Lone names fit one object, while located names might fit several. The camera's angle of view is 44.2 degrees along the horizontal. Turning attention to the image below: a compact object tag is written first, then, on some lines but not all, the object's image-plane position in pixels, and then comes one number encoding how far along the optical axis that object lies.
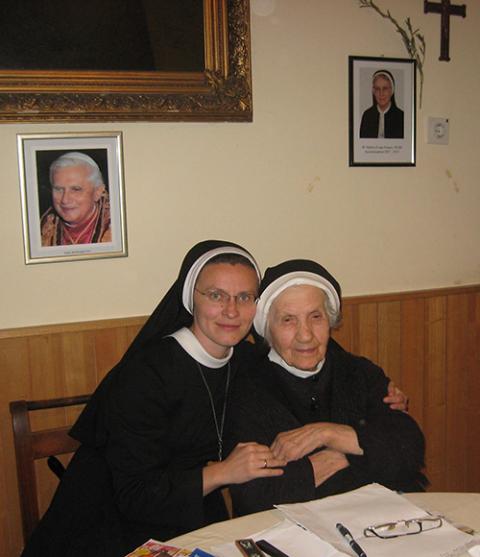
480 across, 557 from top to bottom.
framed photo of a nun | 2.79
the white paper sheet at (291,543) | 1.25
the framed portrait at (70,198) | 2.34
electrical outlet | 2.94
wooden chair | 2.10
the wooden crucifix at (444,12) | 2.84
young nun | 1.77
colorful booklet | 1.28
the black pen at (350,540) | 1.22
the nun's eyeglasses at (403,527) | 1.29
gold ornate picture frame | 2.27
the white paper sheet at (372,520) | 1.24
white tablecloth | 1.34
